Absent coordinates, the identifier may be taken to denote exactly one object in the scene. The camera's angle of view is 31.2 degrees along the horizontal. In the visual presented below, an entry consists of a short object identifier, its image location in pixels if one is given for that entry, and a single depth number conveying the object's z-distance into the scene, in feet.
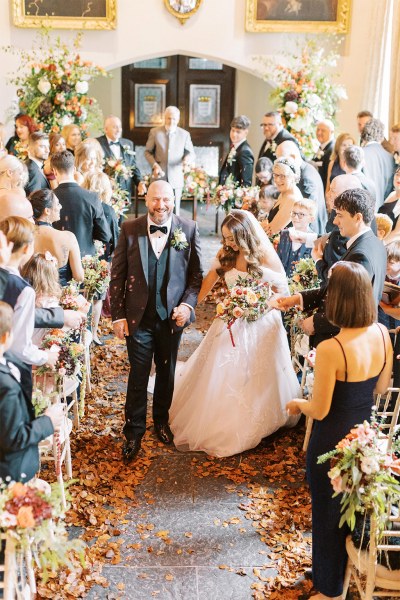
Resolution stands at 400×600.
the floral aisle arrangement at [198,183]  32.40
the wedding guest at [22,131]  27.12
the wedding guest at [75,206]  18.89
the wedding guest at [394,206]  20.17
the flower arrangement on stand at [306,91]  31.12
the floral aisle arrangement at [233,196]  27.02
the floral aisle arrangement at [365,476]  9.32
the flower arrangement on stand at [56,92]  30.76
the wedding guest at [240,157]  29.96
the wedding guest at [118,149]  29.43
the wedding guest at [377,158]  25.81
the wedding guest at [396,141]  26.32
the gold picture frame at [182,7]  32.65
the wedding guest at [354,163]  20.48
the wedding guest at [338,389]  9.90
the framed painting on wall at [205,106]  43.98
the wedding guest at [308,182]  23.09
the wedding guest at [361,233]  13.01
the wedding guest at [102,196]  21.29
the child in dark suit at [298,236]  19.60
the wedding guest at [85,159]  22.18
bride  15.81
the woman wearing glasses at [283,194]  20.90
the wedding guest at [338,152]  25.61
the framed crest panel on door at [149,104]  43.86
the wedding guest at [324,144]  29.07
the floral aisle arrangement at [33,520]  8.18
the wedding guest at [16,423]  8.82
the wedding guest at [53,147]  24.80
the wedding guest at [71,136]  27.30
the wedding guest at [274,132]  28.48
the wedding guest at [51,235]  16.21
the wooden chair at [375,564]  9.46
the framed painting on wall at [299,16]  32.71
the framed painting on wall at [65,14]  32.42
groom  15.06
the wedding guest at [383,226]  18.33
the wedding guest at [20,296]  11.14
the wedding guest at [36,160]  22.53
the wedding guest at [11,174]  18.93
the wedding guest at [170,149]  32.30
